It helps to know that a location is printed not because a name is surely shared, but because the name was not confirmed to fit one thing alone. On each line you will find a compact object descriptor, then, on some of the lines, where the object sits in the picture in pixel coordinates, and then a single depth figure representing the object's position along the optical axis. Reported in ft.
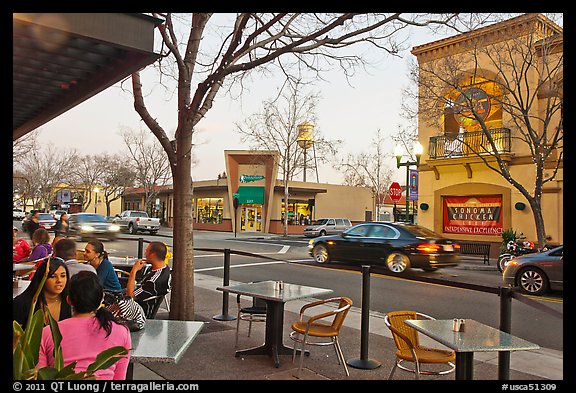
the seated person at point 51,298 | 13.30
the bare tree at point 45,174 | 99.76
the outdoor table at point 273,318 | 18.60
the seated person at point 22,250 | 33.01
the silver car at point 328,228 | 125.39
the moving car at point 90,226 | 88.14
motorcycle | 53.26
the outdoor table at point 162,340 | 11.07
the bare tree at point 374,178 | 171.94
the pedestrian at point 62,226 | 50.52
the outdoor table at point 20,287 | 19.65
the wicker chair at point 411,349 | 14.40
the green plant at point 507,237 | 61.62
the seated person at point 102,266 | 20.90
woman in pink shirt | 9.87
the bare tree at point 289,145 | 120.78
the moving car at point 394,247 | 46.75
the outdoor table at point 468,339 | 11.70
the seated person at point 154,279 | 18.80
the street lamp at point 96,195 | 148.69
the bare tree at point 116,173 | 142.00
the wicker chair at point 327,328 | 17.19
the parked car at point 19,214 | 148.15
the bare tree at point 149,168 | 127.75
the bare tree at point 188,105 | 22.63
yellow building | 59.57
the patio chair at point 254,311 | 21.12
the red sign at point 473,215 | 72.59
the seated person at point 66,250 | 20.54
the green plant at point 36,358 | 8.11
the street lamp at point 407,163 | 64.13
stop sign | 68.03
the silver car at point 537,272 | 36.88
